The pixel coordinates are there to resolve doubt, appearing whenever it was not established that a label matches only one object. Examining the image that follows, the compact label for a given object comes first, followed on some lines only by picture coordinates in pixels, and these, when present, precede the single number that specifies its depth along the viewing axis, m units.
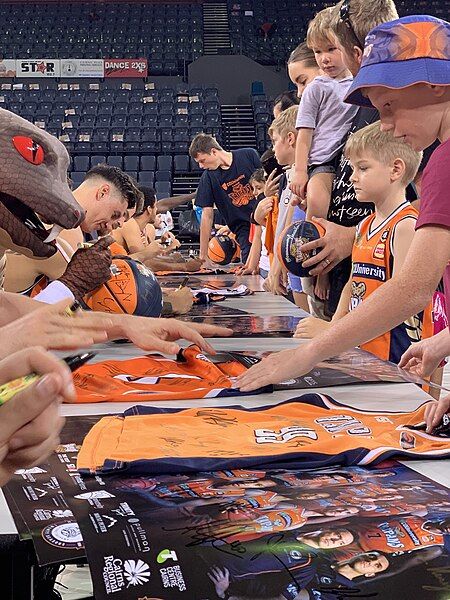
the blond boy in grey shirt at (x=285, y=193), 3.61
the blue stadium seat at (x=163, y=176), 14.30
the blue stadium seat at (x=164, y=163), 14.60
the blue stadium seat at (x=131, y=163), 14.51
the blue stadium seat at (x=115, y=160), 14.52
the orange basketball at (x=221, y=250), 6.28
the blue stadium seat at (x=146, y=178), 14.13
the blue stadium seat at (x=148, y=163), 14.64
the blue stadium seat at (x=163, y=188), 13.82
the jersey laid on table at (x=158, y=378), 1.64
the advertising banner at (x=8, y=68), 17.61
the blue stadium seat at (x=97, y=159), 14.41
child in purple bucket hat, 1.35
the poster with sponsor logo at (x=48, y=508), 0.82
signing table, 0.87
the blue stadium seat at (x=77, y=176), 13.33
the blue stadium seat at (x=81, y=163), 14.10
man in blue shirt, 5.89
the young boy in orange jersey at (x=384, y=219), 2.20
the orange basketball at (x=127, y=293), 2.43
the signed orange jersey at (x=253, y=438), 1.13
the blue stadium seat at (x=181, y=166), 14.78
